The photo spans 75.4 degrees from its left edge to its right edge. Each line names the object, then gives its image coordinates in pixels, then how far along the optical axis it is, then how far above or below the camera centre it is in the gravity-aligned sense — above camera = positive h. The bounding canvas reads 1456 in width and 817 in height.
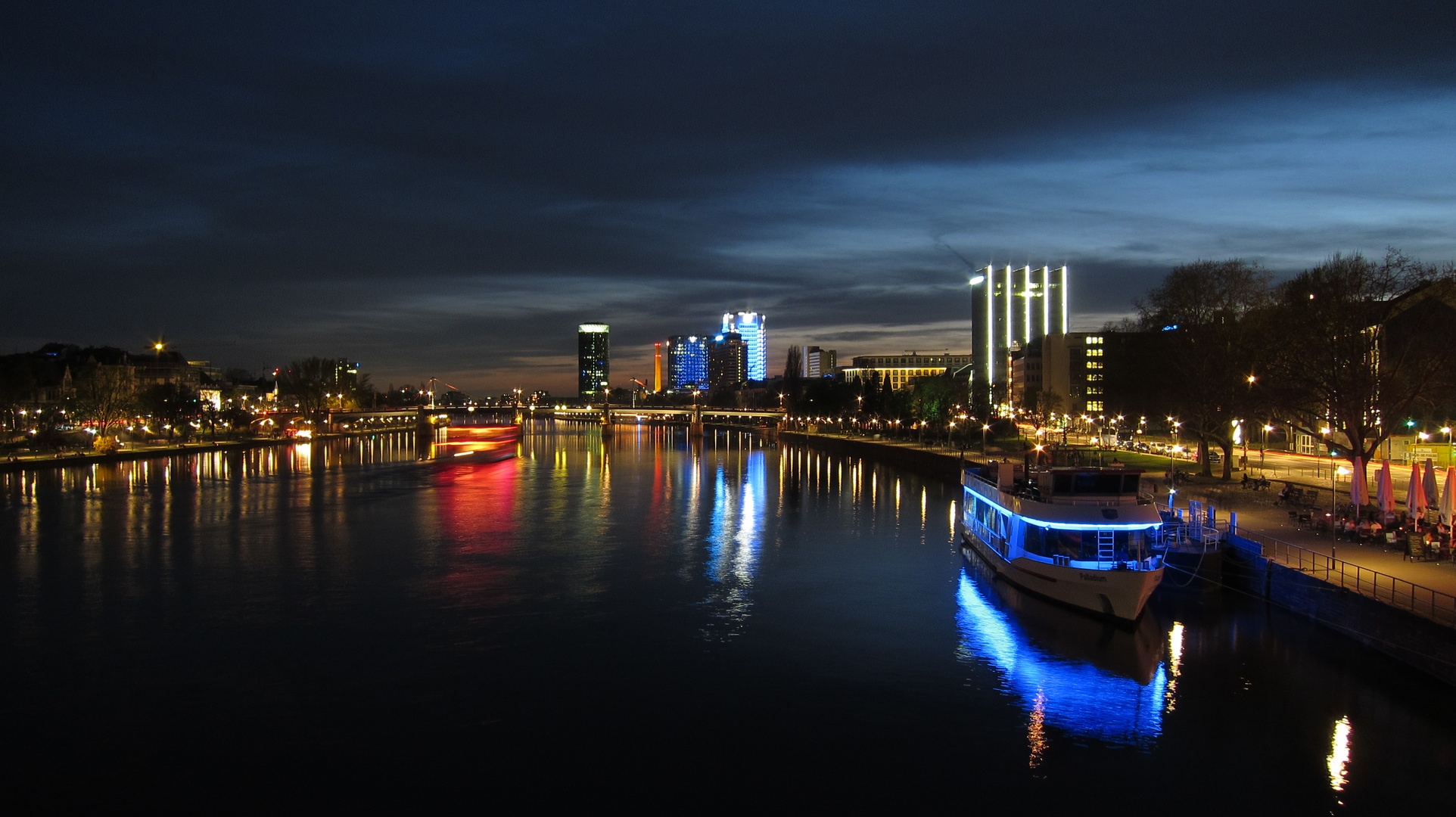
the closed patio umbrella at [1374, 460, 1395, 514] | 25.97 -2.72
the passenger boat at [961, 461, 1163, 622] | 22.52 -3.54
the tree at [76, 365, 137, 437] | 88.62 +0.54
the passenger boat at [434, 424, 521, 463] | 104.71 -5.50
